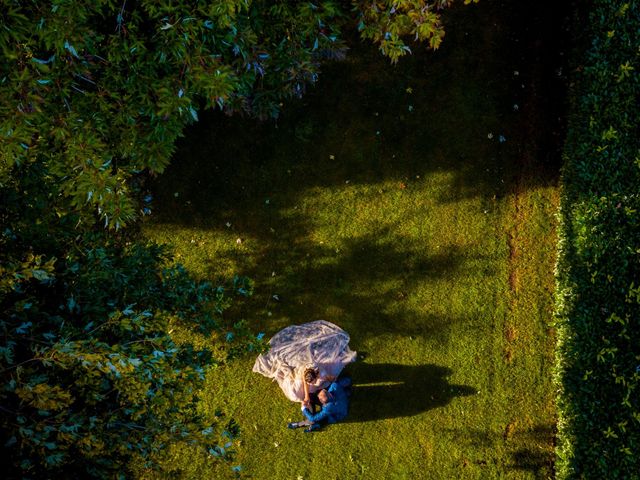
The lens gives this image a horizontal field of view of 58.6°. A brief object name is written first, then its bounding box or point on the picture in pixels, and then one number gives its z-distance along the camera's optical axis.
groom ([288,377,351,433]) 8.96
